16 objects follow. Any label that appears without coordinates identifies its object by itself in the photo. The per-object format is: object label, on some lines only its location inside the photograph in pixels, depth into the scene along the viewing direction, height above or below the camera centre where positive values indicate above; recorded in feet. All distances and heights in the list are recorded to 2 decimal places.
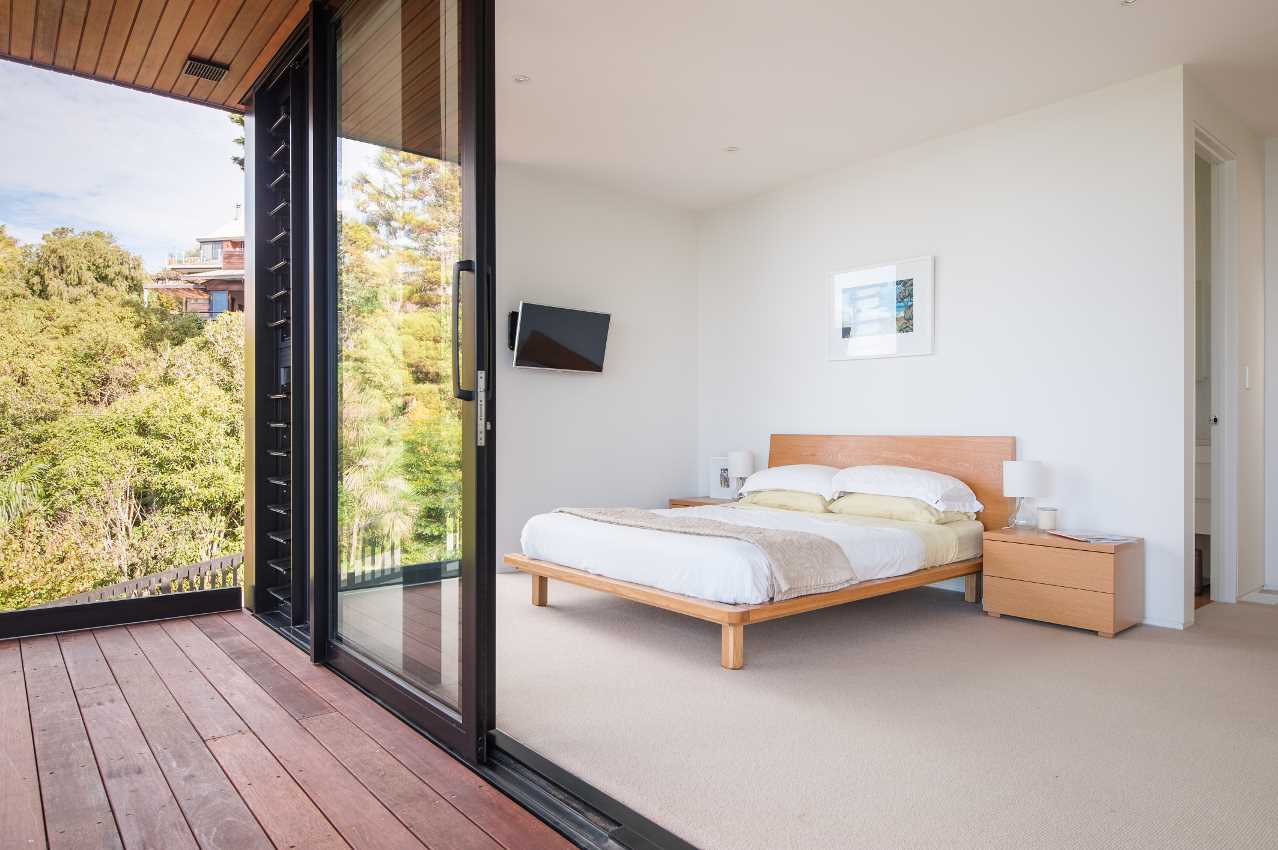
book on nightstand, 12.41 -1.91
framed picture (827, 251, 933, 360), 16.16 +2.41
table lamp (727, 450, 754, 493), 19.04 -1.06
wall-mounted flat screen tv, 17.69 +1.99
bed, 10.41 -2.09
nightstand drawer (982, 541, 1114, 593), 12.00 -2.36
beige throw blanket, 10.62 -1.92
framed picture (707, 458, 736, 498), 20.16 -1.54
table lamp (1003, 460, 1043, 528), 13.56 -1.03
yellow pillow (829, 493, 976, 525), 14.08 -1.66
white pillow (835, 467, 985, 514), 14.30 -1.23
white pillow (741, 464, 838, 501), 16.01 -1.24
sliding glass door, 7.12 +0.65
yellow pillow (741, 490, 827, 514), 15.66 -1.65
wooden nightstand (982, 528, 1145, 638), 12.00 -2.59
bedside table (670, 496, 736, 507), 18.74 -1.97
